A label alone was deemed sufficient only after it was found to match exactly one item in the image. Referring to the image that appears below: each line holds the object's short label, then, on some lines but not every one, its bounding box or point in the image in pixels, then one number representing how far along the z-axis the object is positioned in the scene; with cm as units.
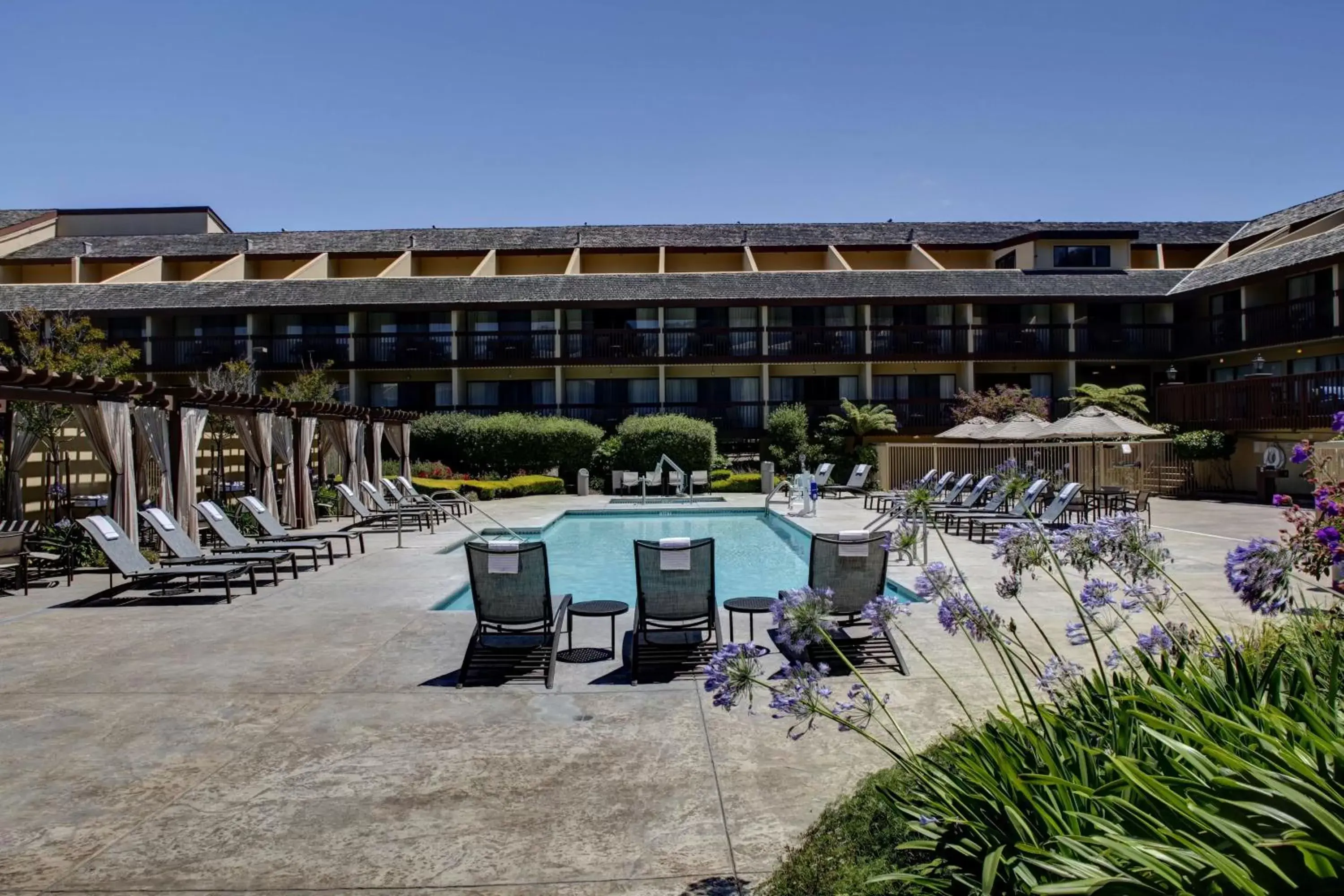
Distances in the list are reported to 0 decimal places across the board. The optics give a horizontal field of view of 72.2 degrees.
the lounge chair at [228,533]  1291
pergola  1215
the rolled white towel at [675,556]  727
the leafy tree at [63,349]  2172
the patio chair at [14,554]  1075
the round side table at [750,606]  765
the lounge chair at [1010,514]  1566
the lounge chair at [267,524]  1427
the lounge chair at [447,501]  2214
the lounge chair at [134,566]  1051
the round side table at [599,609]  789
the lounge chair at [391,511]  1856
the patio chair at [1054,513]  1538
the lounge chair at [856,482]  2638
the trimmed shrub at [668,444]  2992
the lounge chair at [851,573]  745
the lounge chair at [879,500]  2198
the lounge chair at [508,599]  711
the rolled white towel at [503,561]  711
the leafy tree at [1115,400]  2980
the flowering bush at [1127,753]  190
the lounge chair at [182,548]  1145
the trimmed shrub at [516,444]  3038
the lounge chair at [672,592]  728
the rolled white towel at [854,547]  746
